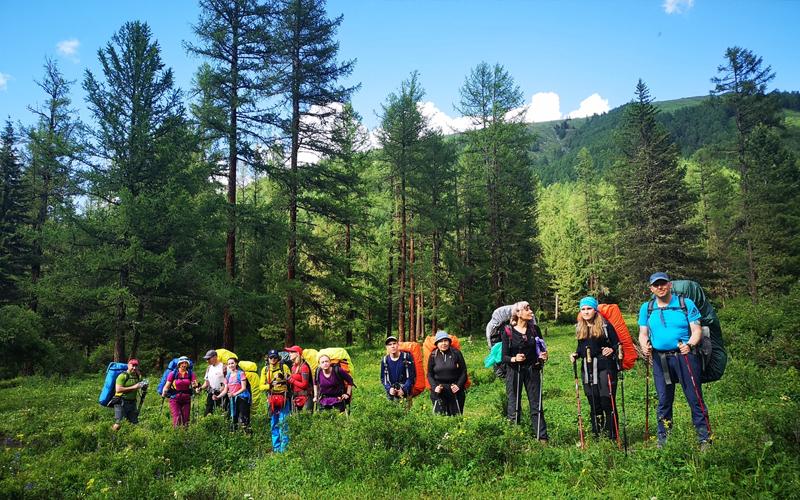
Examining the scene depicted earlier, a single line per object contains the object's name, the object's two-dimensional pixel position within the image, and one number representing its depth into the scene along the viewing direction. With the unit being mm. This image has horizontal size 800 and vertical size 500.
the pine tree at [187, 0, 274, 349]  17328
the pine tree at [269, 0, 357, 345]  19141
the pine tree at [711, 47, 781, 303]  29438
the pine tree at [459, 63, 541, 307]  27516
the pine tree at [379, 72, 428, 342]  25312
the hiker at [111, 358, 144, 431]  9518
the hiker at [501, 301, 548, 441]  6531
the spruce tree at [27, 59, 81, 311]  25856
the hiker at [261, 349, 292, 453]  8086
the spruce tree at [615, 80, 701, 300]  26891
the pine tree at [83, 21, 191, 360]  17594
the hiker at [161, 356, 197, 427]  9562
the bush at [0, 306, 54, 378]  17672
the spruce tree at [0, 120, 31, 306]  25844
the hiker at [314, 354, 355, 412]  8609
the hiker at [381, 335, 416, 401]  8602
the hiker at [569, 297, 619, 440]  6230
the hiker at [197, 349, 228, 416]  9898
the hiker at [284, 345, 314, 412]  8945
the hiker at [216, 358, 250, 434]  9000
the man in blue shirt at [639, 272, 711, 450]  5352
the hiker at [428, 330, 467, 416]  7691
